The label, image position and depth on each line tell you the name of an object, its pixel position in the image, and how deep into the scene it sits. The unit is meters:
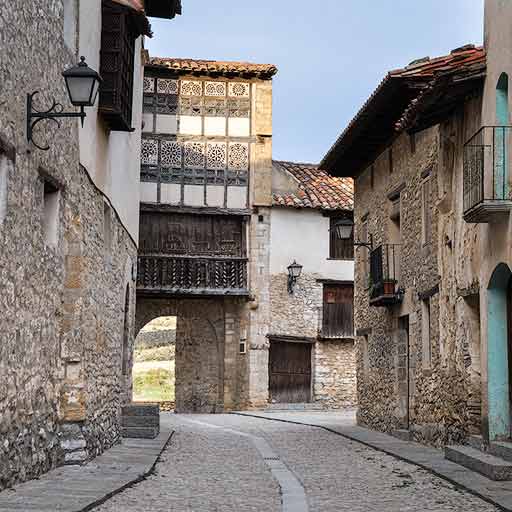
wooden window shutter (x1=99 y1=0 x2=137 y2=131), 12.55
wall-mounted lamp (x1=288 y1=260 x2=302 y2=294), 28.75
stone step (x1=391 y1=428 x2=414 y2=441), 16.24
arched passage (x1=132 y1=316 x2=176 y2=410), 39.09
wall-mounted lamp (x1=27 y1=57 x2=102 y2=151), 9.01
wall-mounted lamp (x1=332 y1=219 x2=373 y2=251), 18.23
